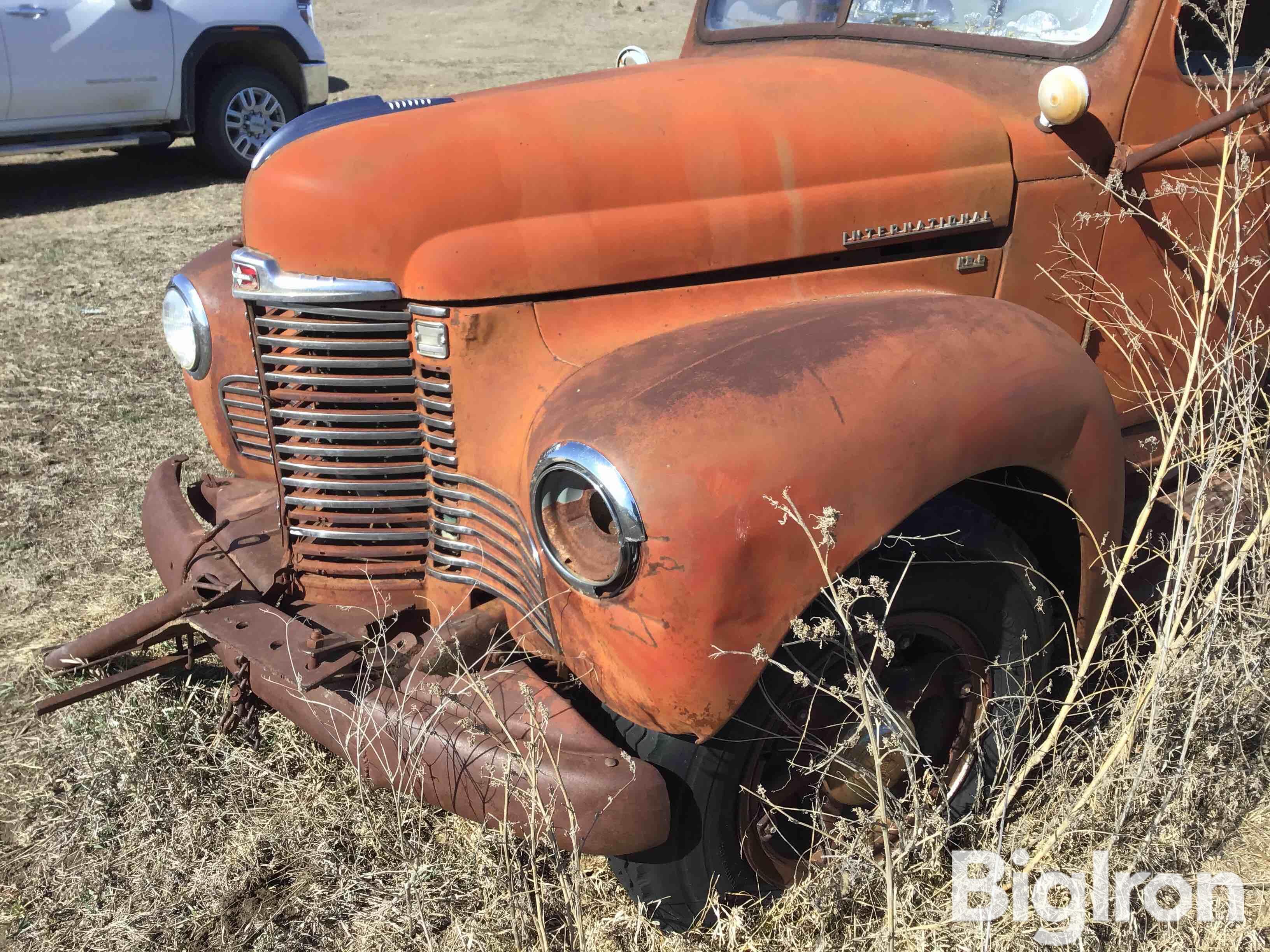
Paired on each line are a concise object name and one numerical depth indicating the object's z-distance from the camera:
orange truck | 1.81
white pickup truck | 7.43
